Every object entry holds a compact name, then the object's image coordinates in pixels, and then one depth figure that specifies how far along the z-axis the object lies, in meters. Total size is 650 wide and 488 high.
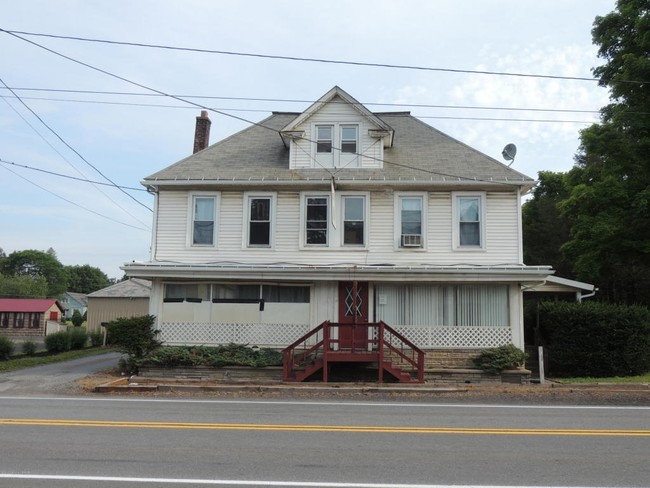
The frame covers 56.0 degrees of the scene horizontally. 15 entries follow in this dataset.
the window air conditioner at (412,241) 18.41
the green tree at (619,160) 22.69
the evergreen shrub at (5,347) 23.67
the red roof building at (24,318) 55.75
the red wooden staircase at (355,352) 16.09
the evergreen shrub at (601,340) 18.08
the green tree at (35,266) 140.00
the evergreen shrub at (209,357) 17.06
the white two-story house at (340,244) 17.62
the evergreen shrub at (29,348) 26.66
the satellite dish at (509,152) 19.72
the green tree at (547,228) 38.91
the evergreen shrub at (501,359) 16.86
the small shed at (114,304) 41.50
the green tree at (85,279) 165.38
